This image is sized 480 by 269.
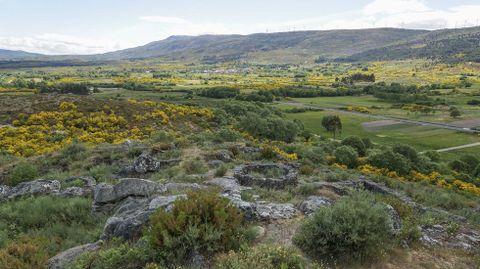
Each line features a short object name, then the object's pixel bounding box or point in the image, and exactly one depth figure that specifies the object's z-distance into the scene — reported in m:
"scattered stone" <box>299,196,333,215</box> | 11.86
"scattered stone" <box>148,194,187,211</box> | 10.18
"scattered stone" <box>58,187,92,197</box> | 16.28
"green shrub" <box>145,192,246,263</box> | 8.28
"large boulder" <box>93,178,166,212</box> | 14.09
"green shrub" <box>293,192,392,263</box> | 8.72
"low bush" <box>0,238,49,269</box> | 8.32
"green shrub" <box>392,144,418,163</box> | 46.21
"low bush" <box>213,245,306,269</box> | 7.29
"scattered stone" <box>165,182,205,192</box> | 13.85
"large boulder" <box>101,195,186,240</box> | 10.02
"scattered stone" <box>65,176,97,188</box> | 17.65
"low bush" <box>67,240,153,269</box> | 8.26
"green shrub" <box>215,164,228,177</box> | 18.34
